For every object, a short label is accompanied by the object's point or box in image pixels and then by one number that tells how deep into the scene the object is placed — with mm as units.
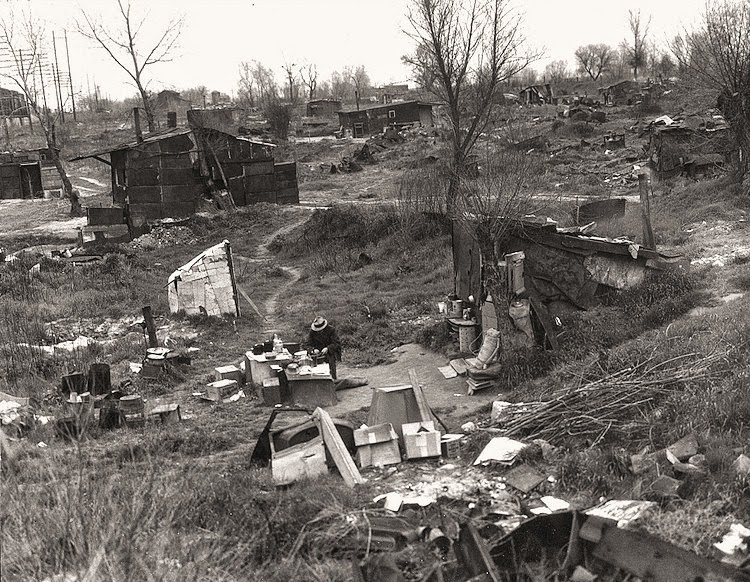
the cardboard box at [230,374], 12391
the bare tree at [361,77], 116331
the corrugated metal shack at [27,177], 42531
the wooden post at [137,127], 29692
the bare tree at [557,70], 93125
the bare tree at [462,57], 24125
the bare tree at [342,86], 100319
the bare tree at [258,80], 95438
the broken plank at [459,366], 12016
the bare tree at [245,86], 93938
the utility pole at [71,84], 73481
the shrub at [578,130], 40188
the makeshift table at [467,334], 12891
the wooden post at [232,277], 16344
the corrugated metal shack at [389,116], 55125
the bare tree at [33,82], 33500
